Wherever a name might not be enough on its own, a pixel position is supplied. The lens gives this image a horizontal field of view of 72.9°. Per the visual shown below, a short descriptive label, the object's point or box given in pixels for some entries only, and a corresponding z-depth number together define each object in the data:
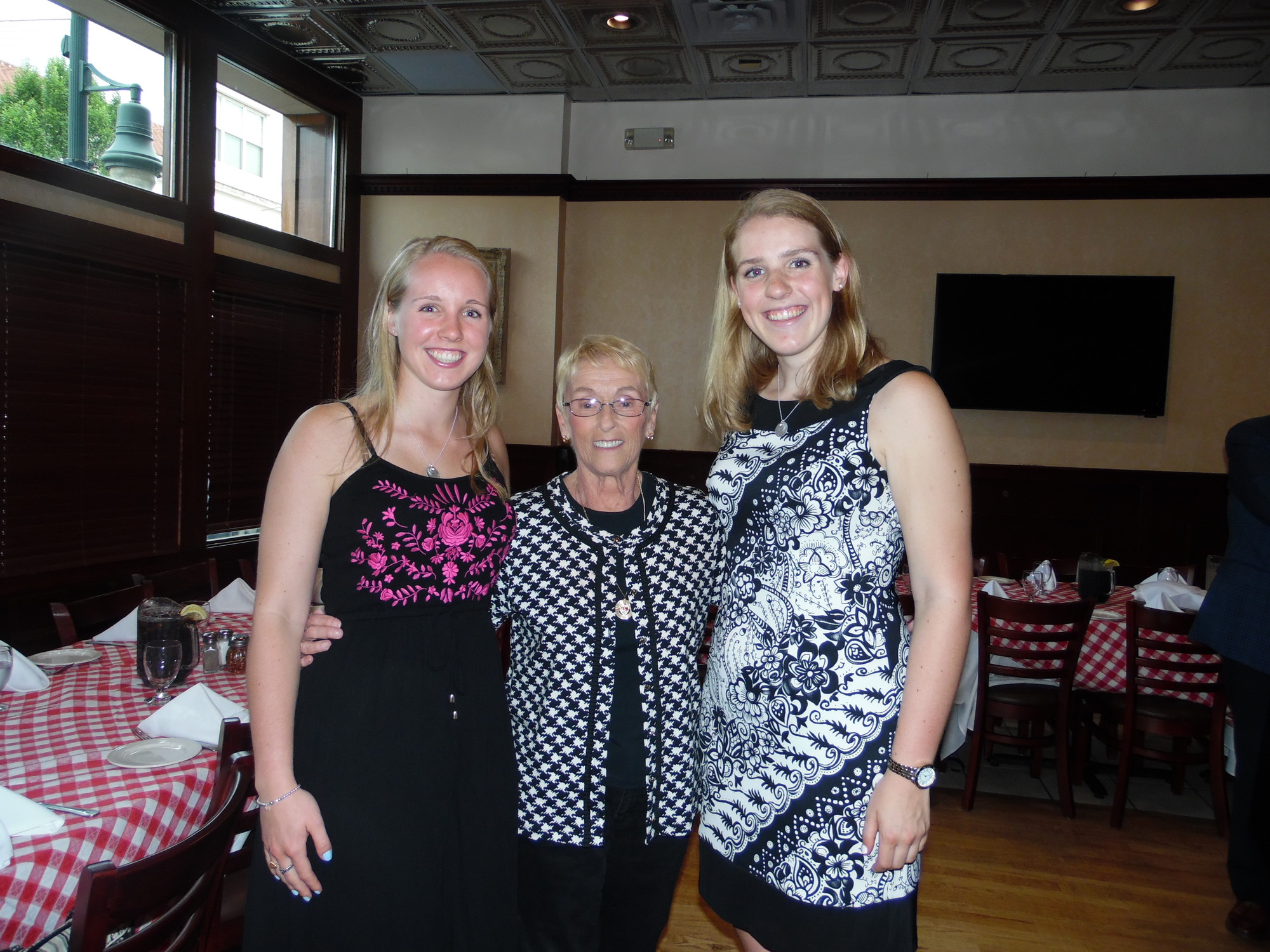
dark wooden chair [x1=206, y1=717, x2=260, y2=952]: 1.71
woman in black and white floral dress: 1.33
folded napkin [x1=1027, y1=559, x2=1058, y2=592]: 4.61
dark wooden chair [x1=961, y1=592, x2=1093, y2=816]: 3.71
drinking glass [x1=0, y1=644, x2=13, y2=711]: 2.18
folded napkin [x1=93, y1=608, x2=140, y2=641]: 2.96
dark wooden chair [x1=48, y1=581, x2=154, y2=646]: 2.89
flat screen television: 6.37
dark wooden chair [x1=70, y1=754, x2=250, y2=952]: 1.25
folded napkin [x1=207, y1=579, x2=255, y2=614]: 3.35
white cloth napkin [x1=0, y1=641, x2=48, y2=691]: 2.36
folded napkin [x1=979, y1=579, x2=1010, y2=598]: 4.25
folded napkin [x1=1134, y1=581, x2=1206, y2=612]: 3.95
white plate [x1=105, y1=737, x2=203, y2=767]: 1.92
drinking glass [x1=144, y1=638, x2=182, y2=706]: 2.33
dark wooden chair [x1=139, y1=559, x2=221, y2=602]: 3.49
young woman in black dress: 1.43
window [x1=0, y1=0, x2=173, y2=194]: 4.32
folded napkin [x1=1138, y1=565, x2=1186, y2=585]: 4.30
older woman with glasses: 1.60
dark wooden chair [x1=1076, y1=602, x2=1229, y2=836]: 3.62
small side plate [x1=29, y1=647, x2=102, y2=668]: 2.61
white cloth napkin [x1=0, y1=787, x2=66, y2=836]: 1.56
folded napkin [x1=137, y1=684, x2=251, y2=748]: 2.09
